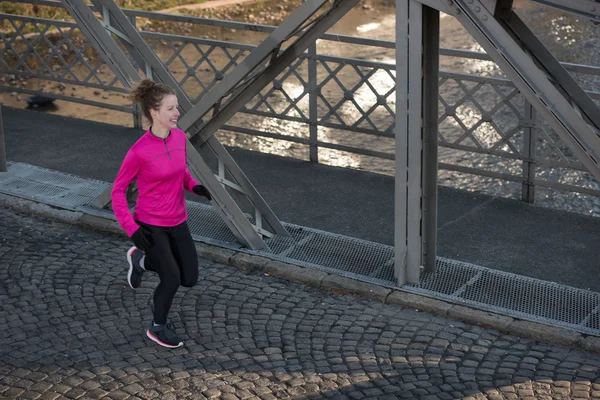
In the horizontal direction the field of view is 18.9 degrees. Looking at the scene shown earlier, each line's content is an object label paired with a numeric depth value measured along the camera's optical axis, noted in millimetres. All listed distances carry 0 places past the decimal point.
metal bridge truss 11008
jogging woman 11058
